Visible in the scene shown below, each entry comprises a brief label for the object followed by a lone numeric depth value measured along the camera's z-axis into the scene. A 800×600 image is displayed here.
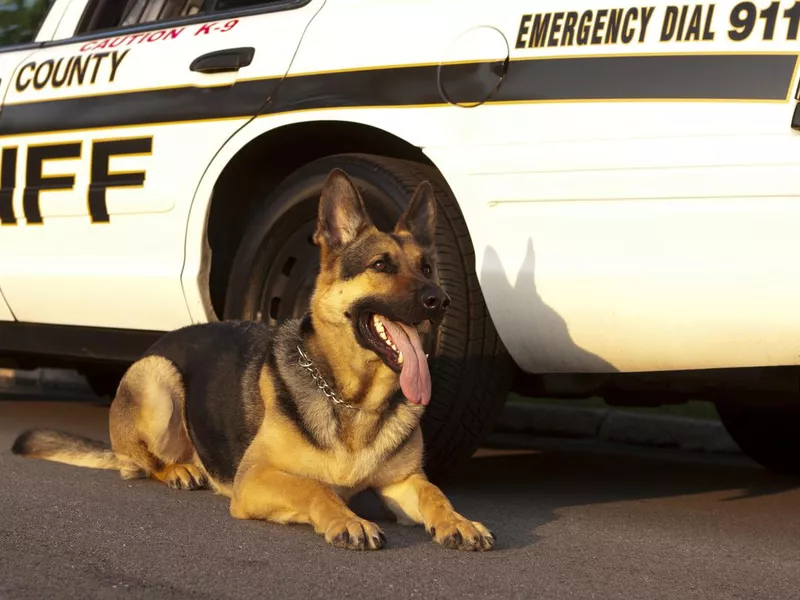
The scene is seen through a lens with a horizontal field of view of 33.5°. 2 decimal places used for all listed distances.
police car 3.74
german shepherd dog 3.93
